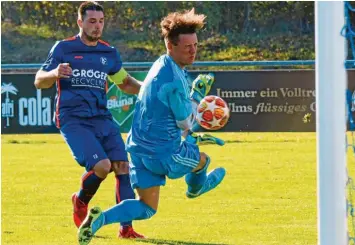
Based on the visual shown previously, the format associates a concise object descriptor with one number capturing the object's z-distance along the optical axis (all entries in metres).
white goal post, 9.91
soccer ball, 14.66
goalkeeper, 13.22
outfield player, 15.76
